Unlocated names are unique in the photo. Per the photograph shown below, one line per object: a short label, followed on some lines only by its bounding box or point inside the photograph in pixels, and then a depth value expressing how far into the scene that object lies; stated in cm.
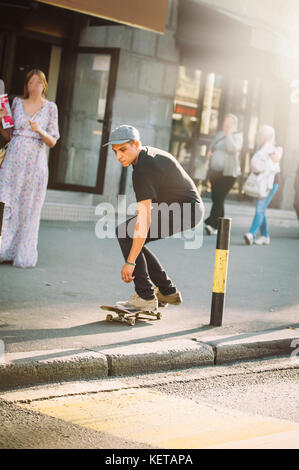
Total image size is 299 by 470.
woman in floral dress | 837
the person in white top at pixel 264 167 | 1282
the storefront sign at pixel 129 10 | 1102
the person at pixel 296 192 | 1501
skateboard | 643
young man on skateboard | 605
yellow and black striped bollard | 655
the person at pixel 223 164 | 1302
